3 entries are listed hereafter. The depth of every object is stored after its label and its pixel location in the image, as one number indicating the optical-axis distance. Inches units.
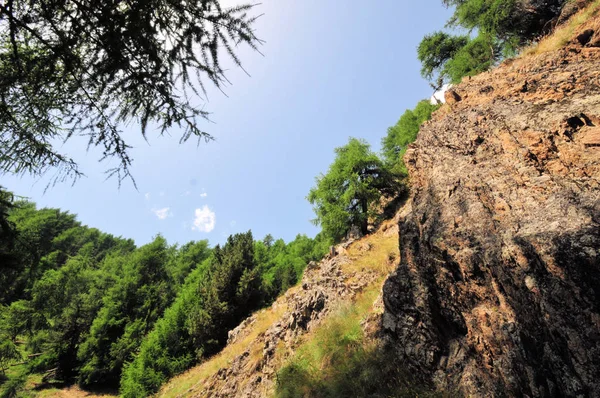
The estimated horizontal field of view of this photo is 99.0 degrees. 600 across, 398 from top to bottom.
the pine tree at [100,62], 113.5
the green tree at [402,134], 898.1
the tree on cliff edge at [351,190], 768.9
